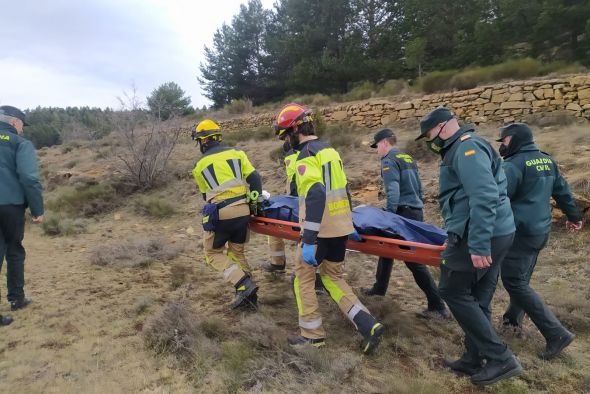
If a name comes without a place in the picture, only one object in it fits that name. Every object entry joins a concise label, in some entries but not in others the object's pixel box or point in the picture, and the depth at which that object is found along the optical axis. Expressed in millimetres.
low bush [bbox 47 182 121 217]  10244
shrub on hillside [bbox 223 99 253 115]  24125
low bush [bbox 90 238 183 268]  6133
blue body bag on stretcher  3609
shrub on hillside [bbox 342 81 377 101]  17844
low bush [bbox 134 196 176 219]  9648
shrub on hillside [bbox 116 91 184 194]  11695
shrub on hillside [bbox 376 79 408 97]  16645
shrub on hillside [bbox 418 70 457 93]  14727
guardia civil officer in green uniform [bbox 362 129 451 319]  4242
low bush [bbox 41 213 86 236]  8446
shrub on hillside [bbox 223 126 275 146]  16266
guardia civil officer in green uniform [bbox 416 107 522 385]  2672
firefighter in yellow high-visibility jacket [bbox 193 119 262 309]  4273
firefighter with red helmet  3293
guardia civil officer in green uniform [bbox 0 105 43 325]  4344
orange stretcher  3287
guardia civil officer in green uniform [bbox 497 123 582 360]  3342
